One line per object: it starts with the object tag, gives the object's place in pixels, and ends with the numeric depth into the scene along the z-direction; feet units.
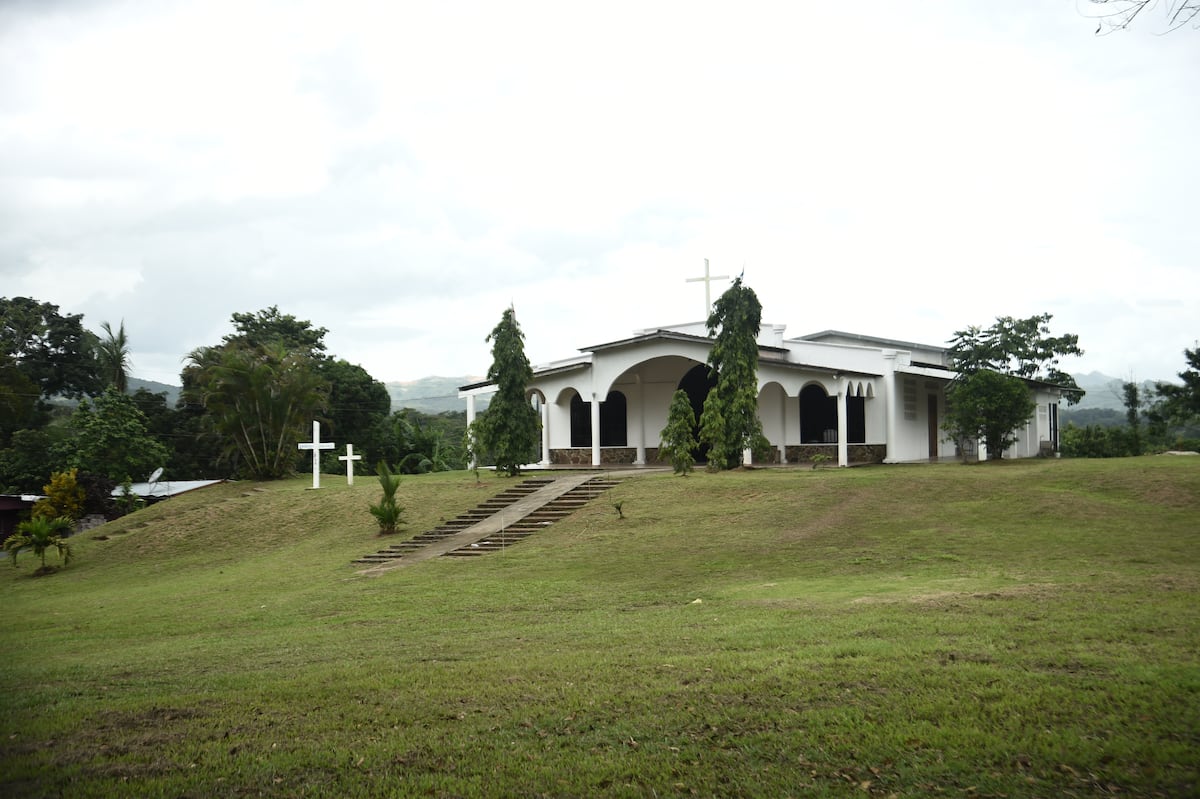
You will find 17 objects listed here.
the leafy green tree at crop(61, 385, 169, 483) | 122.42
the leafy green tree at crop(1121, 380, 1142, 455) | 164.02
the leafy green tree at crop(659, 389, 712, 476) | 84.12
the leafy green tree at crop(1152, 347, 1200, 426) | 101.19
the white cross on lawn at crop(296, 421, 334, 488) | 94.20
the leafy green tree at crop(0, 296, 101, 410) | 159.22
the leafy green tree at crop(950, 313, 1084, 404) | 143.95
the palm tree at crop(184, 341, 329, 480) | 104.73
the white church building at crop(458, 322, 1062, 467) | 98.22
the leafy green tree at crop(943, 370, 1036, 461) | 86.79
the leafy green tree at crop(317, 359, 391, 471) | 156.46
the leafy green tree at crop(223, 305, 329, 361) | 172.14
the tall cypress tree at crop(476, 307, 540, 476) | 92.63
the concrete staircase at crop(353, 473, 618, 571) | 65.26
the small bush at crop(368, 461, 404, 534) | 74.38
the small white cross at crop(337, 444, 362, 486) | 96.95
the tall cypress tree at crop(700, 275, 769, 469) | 87.97
